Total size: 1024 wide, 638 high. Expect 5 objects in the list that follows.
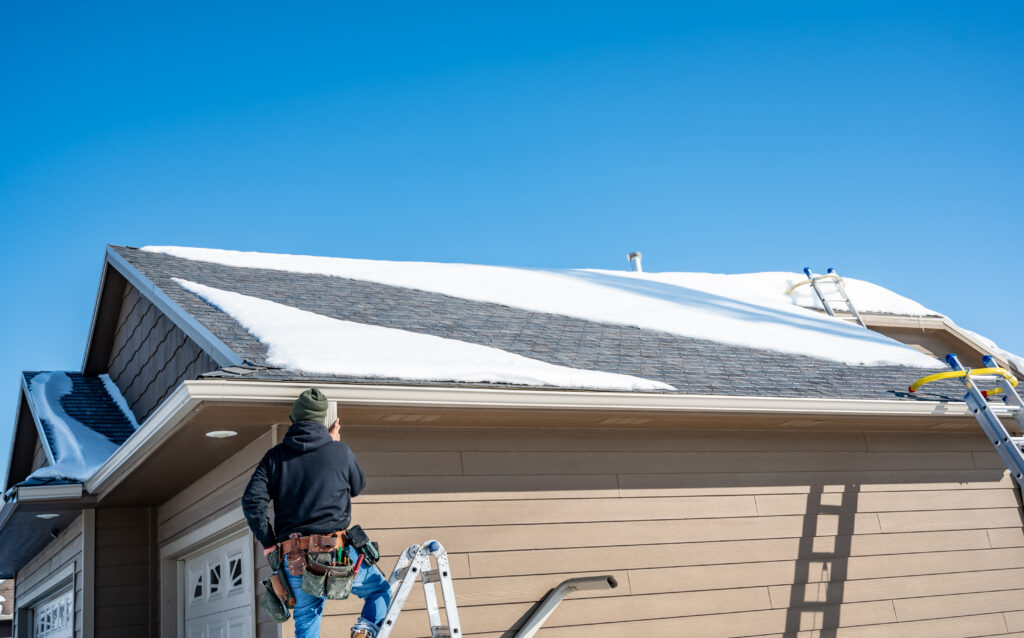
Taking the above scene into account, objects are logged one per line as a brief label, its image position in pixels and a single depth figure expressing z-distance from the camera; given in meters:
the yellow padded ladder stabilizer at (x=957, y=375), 6.37
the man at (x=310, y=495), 3.62
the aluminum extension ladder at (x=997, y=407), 6.04
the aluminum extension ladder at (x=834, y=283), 12.21
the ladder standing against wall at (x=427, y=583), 3.64
